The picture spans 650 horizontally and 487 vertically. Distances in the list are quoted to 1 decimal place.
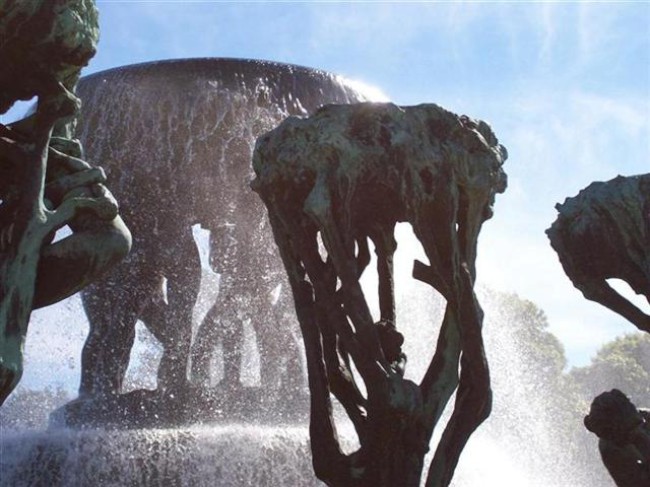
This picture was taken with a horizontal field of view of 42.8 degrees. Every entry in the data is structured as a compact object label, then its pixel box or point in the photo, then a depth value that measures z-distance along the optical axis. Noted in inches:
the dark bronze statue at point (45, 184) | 121.4
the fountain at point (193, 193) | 361.1
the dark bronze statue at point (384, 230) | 146.6
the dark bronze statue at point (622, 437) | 162.7
